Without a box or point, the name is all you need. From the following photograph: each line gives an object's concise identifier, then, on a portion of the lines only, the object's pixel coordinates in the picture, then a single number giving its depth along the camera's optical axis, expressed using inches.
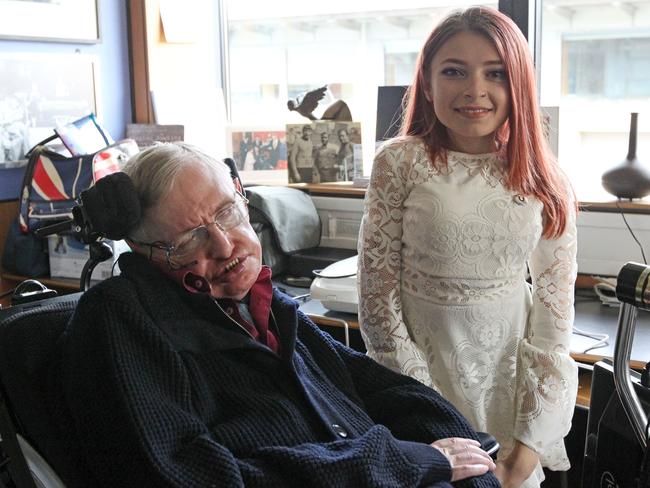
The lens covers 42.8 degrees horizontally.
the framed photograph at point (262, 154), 133.7
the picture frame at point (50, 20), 116.3
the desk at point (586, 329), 77.6
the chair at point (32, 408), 49.9
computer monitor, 113.9
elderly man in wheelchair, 47.1
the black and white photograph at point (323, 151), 121.9
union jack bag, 111.9
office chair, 44.9
